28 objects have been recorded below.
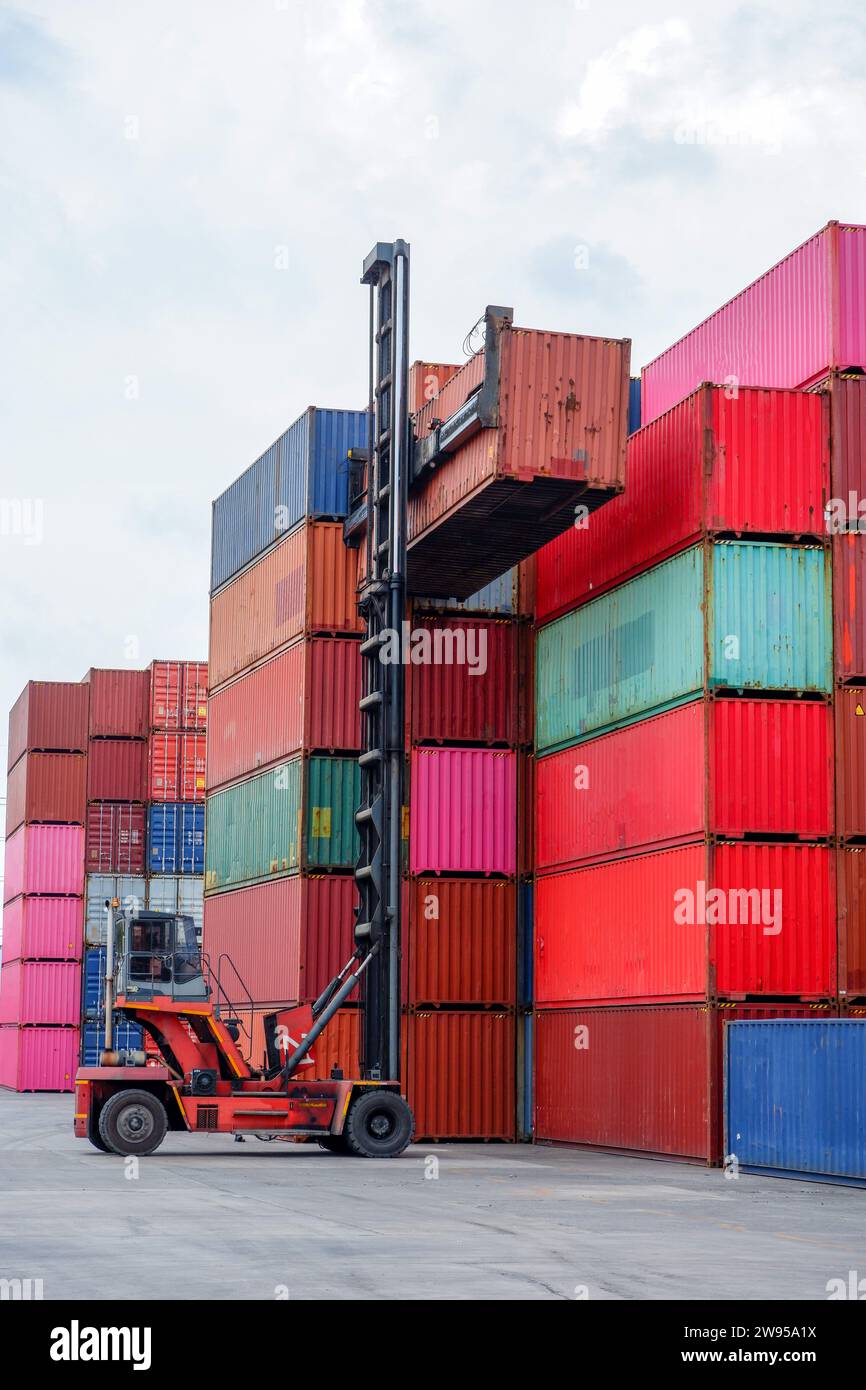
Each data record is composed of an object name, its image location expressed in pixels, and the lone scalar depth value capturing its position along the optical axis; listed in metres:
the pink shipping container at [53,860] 61.50
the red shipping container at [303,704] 34.47
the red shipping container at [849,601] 27.48
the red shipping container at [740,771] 26.80
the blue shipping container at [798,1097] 23.19
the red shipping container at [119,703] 59.62
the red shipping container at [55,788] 61.25
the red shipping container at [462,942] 33.16
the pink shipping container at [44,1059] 60.72
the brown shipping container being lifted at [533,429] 27.44
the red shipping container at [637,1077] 26.30
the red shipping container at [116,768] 59.38
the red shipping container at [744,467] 27.50
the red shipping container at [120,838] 59.62
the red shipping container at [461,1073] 32.88
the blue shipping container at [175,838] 58.72
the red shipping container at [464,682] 34.06
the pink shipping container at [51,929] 61.44
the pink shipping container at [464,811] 33.53
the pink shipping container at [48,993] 61.16
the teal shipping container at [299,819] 34.16
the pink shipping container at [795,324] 27.86
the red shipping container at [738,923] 26.41
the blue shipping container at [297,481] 35.62
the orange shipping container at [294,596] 34.97
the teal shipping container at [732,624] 27.16
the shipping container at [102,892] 58.97
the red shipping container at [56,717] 61.03
